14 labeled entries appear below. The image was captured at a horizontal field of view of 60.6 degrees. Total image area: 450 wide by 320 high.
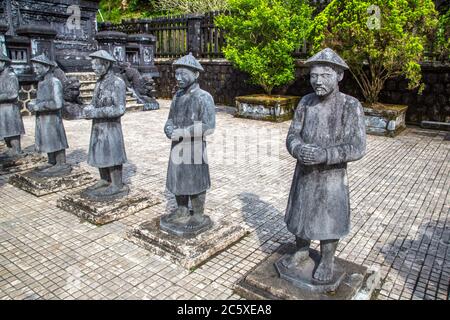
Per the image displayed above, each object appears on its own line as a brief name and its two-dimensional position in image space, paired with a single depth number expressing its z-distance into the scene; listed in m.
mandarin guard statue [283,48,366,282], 3.04
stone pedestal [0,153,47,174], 7.05
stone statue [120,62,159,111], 14.41
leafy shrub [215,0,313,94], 11.32
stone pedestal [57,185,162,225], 5.08
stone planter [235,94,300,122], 11.99
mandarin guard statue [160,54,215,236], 4.07
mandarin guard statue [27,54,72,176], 5.90
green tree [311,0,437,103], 9.54
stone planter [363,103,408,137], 10.19
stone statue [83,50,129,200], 5.05
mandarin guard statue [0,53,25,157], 6.60
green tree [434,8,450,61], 10.20
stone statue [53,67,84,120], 11.79
